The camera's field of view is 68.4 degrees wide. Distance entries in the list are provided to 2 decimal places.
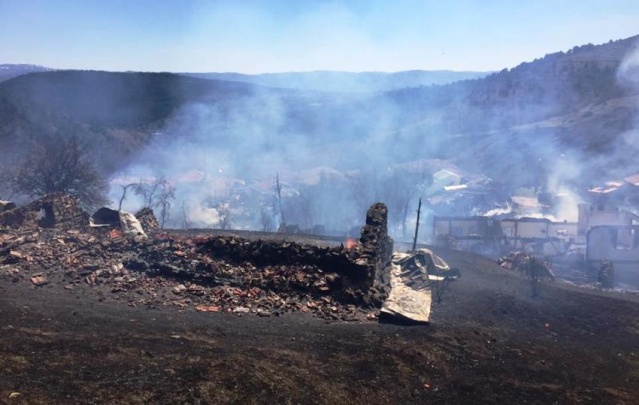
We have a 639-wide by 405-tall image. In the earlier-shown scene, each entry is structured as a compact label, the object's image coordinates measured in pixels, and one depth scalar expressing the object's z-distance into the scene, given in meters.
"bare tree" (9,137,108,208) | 22.84
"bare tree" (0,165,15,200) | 23.09
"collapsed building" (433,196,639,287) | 23.16
